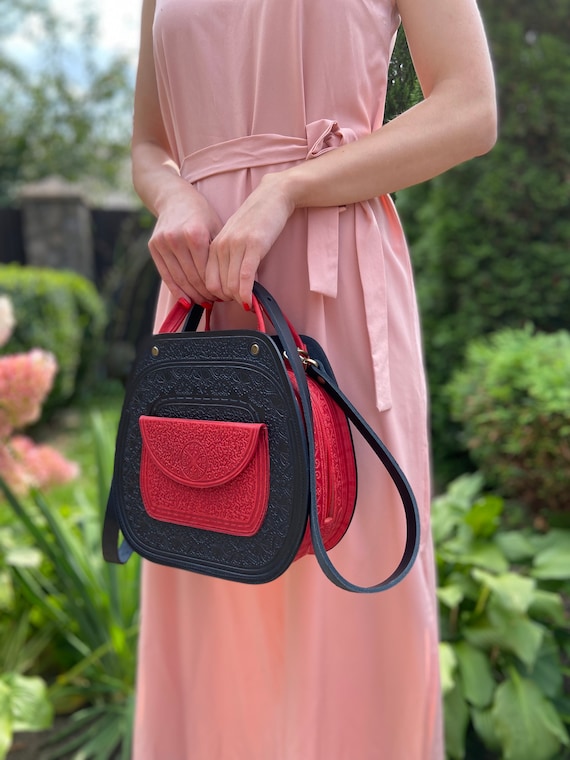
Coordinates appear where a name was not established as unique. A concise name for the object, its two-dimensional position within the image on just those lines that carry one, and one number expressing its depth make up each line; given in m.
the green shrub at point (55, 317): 5.01
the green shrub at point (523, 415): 2.51
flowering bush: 2.01
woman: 0.96
